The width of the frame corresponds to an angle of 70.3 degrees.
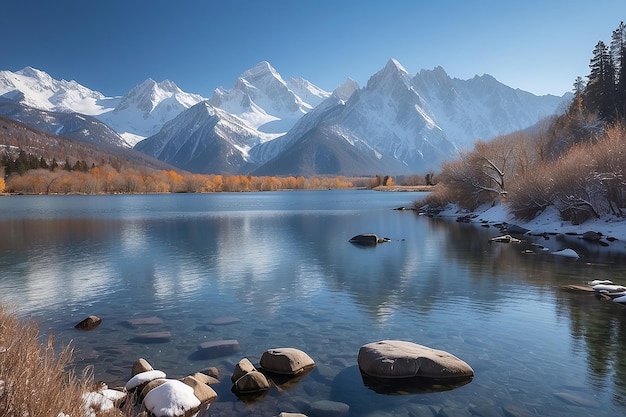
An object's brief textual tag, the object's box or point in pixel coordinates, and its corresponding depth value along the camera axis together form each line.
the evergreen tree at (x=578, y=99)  76.76
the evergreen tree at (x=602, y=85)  70.94
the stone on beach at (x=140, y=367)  13.01
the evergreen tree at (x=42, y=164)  193.38
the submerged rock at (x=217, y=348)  15.09
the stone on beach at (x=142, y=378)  11.87
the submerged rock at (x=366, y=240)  43.62
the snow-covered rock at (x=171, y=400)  10.41
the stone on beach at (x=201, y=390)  11.53
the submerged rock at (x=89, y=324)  18.11
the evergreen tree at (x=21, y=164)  180.12
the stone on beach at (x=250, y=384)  12.19
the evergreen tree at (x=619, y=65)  68.13
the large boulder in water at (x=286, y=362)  13.39
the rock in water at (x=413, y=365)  13.12
